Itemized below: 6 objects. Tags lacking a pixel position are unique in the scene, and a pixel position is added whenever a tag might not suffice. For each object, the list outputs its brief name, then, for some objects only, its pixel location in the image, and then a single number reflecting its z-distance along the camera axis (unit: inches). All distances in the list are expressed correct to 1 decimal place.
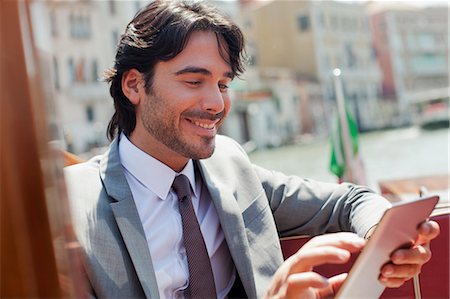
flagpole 95.5
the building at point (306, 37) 1004.6
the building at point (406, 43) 1117.7
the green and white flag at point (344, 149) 95.6
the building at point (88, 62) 685.3
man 28.0
